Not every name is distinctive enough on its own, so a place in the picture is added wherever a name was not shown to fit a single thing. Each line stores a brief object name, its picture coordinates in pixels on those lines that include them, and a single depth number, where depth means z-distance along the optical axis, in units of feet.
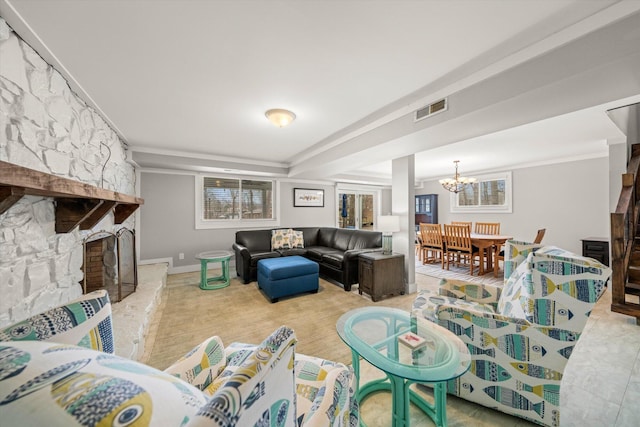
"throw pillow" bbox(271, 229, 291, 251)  14.93
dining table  14.40
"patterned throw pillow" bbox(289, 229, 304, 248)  15.37
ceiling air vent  6.82
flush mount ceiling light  8.21
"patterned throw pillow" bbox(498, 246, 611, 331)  4.16
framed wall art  20.02
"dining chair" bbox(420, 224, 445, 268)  16.47
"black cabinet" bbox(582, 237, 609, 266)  12.78
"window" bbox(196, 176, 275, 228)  16.39
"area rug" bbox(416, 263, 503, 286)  13.67
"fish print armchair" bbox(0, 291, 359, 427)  1.23
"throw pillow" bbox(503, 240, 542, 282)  6.40
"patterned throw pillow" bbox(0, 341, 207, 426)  1.20
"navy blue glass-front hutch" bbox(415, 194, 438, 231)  24.17
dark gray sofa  12.36
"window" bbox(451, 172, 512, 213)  19.43
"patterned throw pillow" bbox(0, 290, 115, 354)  2.02
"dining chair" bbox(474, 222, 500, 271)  17.04
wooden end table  10.73
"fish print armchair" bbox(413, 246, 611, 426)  4.25
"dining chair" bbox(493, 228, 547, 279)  13.69
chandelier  16.95
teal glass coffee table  3.93
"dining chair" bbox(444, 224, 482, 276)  14.76
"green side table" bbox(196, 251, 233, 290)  12.32
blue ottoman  10.57
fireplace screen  7.13
